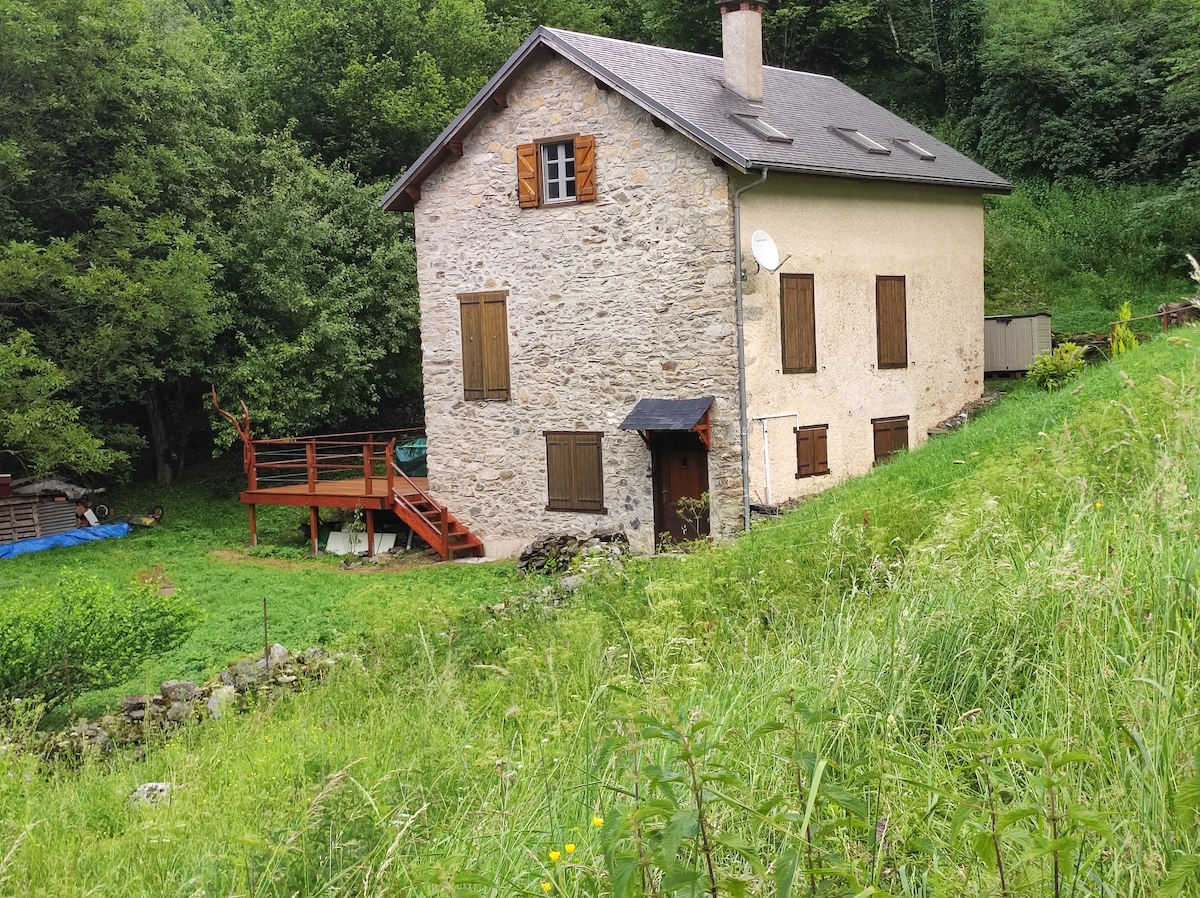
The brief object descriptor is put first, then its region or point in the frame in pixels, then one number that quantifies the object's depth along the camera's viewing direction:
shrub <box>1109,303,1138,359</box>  16.27
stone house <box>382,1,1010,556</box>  15.65
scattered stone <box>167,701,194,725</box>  8.00
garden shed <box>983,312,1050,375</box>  20.64
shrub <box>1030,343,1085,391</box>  17.89
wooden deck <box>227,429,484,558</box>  18.52
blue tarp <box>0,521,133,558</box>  20.38
